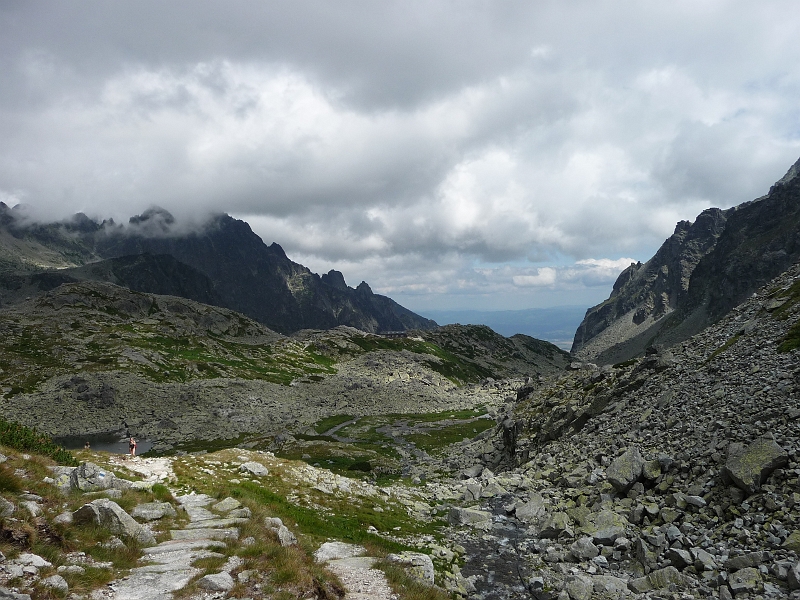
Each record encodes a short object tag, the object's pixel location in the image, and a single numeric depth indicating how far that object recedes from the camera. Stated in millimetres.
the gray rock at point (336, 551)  17844
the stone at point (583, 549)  19656
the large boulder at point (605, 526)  20312
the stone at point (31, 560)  11062
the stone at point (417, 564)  16797
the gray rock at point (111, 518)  14734
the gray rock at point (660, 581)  16297
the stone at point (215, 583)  12109
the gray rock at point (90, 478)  18297
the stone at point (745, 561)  15648
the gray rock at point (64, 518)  14234
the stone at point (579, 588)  16814
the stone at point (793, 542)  15352
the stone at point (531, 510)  26048
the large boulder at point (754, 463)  18578
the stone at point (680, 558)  16953
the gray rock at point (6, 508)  12435
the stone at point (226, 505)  21345
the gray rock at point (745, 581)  14734
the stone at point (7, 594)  9219
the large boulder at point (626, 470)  24188
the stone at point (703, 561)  16391
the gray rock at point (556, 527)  22841
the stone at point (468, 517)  26514
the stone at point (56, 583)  10438
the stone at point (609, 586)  16578
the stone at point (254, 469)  31547
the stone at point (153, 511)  18281
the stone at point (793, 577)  13953
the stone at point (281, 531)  16806
